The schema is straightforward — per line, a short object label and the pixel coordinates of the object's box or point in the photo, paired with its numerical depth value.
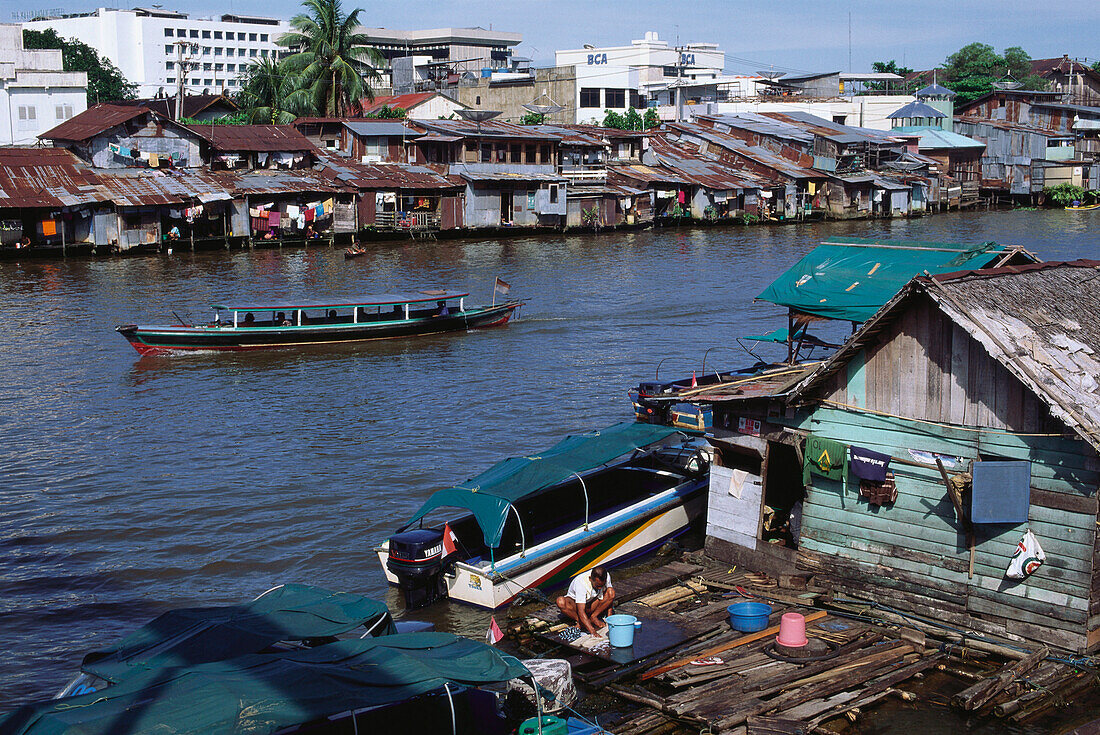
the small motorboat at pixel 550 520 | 12.29
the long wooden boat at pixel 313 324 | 26.03
